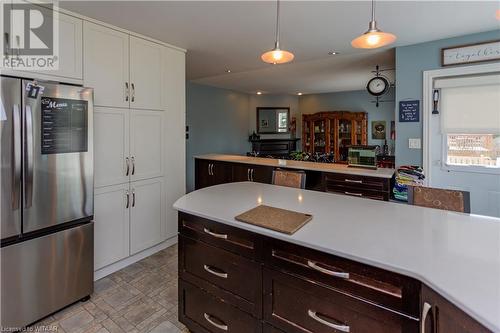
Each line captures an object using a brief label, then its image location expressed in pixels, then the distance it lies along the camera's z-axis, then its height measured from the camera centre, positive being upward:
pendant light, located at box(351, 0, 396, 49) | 1.55 +0.73
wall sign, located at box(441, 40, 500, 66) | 2.87 +1.21
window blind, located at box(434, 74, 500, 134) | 2.98 +0.67
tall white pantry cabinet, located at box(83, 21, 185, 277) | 2.61 +0.24
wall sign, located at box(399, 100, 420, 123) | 3.35 +0.64
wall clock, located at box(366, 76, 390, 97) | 4.23 +1.22
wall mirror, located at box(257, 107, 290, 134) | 8.16 +1.29
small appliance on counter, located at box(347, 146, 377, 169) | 3.53 +0.07
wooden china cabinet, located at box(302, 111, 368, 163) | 7.55 +0.90
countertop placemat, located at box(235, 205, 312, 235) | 1.38 -0.32
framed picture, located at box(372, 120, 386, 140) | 7.32 +0.90
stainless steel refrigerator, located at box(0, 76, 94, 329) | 1.78 -0.27
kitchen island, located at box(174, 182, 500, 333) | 0.94 -0.45
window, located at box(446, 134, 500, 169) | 3.04 +0.15
